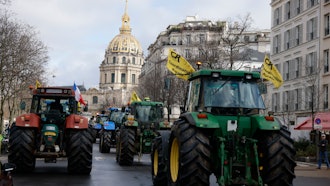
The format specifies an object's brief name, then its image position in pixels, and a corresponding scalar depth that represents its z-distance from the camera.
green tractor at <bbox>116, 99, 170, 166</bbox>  20.47
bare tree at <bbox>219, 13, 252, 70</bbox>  38.25
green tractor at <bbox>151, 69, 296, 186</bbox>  10.11
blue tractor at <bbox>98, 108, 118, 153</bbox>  29.36
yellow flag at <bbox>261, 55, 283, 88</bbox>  15.45
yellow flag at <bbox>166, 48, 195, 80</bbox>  17.61
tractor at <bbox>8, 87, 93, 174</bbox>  15.70
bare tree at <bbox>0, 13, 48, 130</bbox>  35.25
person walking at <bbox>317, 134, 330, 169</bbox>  24.36
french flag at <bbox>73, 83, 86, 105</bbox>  17.83
